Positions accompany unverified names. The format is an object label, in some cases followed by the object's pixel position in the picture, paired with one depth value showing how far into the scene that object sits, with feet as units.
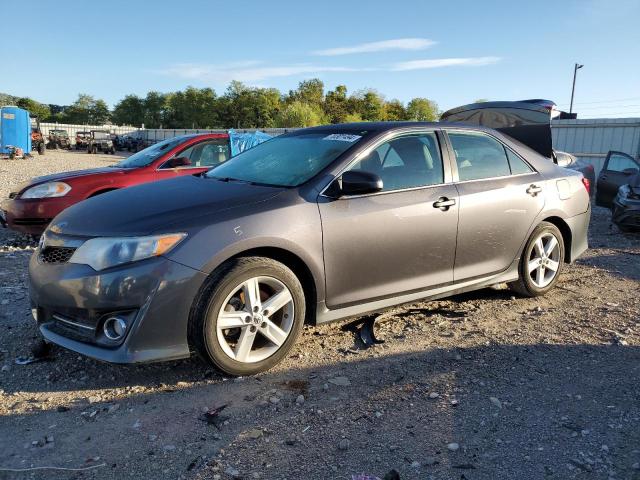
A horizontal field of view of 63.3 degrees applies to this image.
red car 20.68
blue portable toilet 89.25
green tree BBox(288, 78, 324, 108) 216.74
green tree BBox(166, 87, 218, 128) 268.41
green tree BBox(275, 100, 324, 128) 165.99
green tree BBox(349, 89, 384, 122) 213.66
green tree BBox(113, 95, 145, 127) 330.13
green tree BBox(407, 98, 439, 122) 260.79
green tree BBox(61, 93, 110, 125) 345.10
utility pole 155.80
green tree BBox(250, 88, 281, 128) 230.68
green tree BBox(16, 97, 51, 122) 302.53
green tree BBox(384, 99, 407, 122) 225.66
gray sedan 9.88
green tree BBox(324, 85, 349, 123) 201.16
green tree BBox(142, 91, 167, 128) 322.55
